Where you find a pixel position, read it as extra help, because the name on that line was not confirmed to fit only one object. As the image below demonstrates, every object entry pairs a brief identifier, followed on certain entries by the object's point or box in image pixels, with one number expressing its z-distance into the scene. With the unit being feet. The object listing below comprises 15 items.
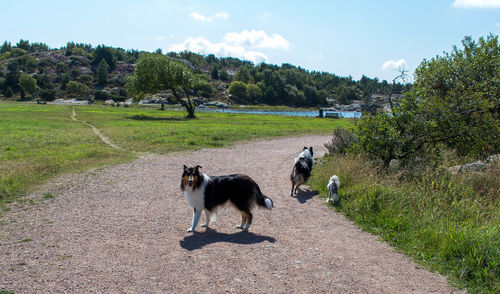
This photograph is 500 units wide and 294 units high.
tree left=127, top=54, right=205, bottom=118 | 151.84
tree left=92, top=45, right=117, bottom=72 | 645.18
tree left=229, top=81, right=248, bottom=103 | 494.59
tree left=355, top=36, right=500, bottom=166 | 39.59
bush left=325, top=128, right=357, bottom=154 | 53.19
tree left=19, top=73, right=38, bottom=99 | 391.49
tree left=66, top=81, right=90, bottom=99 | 428.56
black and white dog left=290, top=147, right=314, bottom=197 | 35.65
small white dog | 31.99
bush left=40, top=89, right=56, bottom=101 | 404.16
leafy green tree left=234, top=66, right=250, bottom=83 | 589.73
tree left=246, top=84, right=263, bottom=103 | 503.85
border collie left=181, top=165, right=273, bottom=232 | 24.53
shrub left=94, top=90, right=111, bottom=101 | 426.51
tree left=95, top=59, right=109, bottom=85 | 543.39
